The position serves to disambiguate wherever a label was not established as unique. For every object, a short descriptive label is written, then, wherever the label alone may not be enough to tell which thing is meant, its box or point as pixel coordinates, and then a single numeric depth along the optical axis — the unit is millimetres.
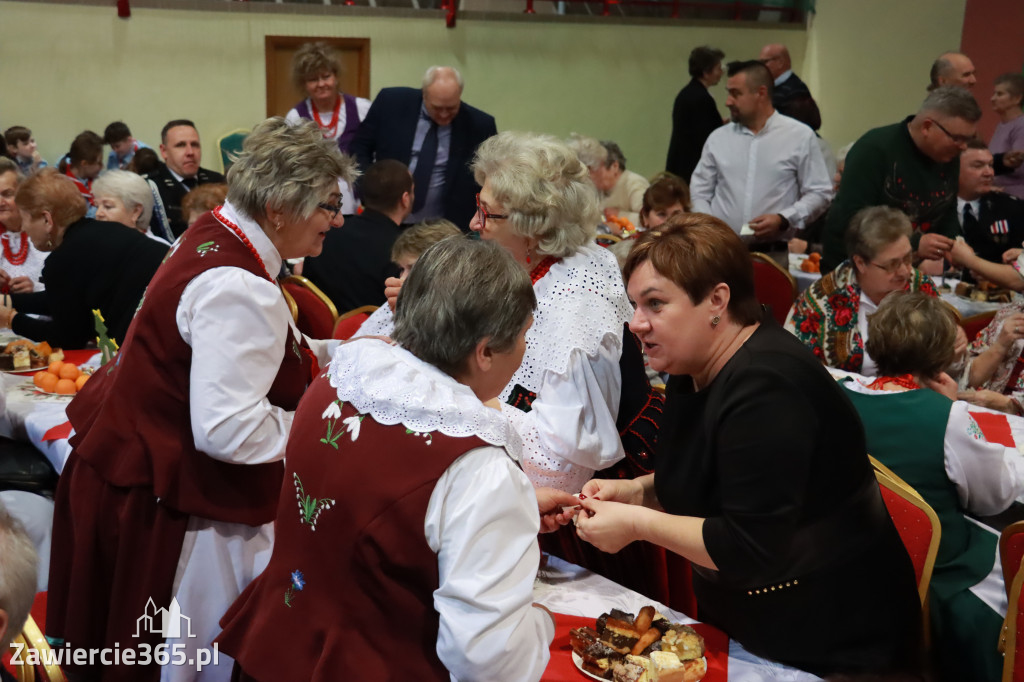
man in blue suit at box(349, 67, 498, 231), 5410
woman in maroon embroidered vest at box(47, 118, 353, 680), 2035
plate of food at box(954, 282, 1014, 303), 4672
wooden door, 8039
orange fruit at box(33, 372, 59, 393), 3184
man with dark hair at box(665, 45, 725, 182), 7141
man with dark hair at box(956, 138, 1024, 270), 5176
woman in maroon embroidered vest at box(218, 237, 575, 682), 1372
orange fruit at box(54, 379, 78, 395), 3164
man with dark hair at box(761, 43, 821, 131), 7484
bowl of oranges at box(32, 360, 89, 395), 3174
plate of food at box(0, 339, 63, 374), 3414
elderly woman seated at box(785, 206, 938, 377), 3492
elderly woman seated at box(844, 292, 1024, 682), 2227
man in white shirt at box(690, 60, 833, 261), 5430
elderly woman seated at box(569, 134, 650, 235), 5883
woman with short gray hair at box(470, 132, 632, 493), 2182
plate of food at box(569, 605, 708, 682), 1579
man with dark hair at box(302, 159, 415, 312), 4117
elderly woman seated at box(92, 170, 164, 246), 3984
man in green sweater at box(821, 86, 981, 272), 4250
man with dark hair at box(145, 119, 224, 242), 5762
